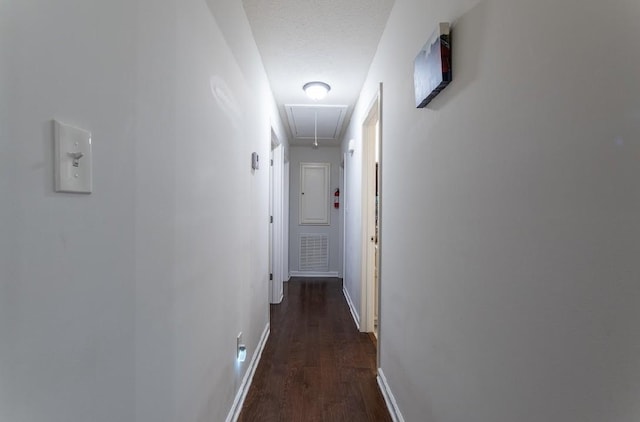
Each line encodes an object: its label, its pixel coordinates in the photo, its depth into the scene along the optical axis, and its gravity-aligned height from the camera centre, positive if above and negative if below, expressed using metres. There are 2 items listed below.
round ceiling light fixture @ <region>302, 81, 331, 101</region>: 3.01 +1.12
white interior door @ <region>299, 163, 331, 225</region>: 5.58 +0.31
